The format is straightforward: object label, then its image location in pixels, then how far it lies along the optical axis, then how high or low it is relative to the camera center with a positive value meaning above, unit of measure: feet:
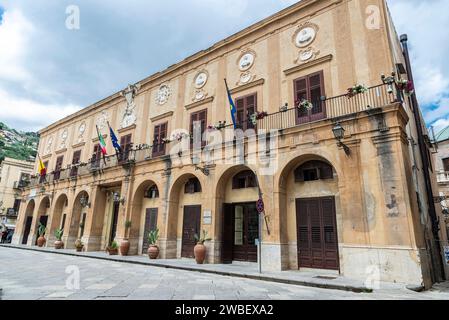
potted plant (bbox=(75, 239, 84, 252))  58.08 -3.32
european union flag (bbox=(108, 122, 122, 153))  55.57 +17.42
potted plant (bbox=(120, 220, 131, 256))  49.47 -2.84
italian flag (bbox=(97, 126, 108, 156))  58.34 +17.37
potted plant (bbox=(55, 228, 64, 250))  63.93 -2.45
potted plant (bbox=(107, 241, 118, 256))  50.49 -3.30
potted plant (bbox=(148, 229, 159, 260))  44.73 -2.33
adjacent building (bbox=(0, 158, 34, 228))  111.86 +16.21
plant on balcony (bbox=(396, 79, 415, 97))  30.40 +16.19
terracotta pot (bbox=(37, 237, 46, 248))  70.49 -3.01
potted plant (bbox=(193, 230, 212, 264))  39.19 -2.72
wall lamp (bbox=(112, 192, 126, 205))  54.19 +6.58
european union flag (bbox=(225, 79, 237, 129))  39.75 +17.10
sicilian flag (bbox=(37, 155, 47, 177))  75.66 +15.67
